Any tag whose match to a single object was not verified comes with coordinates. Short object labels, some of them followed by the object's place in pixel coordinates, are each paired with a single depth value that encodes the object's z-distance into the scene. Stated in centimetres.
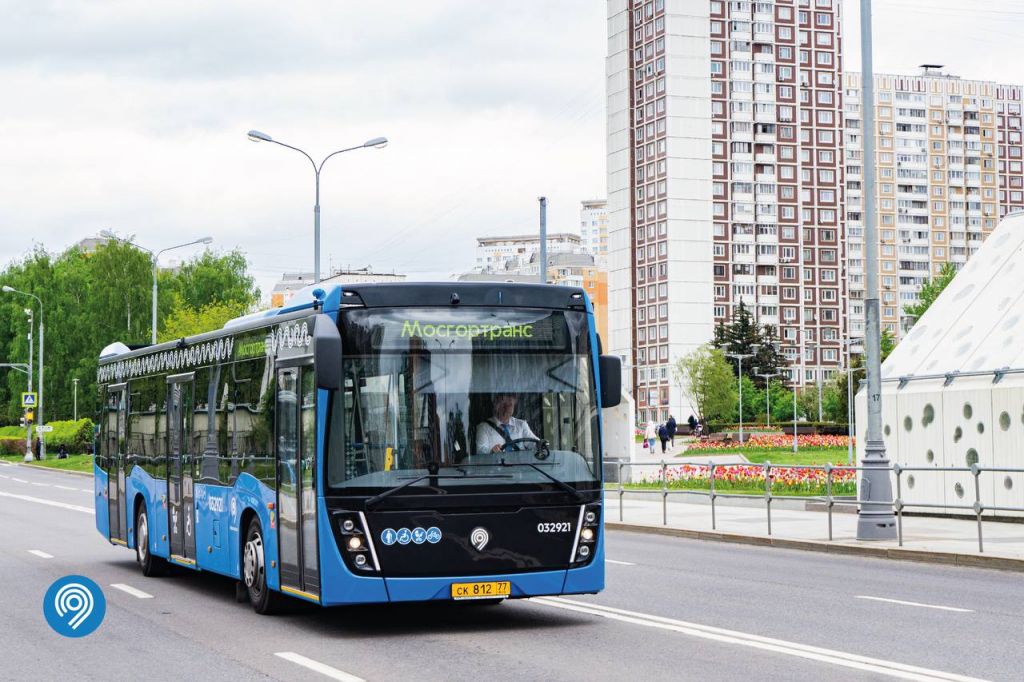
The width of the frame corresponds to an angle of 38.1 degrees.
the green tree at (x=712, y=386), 12431
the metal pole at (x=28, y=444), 8776
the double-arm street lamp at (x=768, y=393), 11856
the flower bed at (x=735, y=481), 2745
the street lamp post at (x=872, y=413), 2133
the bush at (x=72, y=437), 8892
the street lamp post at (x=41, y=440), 8556
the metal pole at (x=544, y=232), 3591
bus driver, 1152
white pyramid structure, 2500
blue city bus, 1136
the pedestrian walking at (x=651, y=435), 8519
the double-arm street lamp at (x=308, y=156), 3944
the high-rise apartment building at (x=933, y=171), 18708
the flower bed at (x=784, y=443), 5922
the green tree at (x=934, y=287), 12800
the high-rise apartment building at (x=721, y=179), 14175
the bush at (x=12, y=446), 10069
